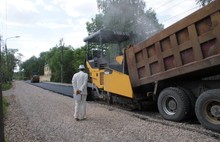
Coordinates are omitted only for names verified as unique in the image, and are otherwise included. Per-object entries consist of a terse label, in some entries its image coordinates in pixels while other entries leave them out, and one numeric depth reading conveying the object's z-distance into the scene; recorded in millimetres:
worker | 7371
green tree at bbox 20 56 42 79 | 115000
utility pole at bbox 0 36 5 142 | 3731
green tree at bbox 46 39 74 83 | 60894
